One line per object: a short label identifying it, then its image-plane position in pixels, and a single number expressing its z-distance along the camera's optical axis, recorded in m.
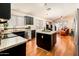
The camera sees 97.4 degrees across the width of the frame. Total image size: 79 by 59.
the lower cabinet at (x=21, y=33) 1.92
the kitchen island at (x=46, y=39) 1.92
